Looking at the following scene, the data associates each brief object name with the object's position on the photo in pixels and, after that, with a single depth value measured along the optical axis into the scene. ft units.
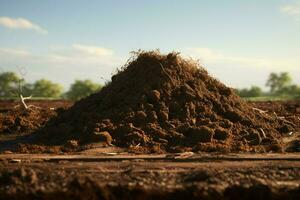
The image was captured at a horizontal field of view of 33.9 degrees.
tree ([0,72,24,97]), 146.30
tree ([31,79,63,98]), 170.72
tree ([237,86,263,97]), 161.68
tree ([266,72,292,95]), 171.63
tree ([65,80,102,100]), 163.02
